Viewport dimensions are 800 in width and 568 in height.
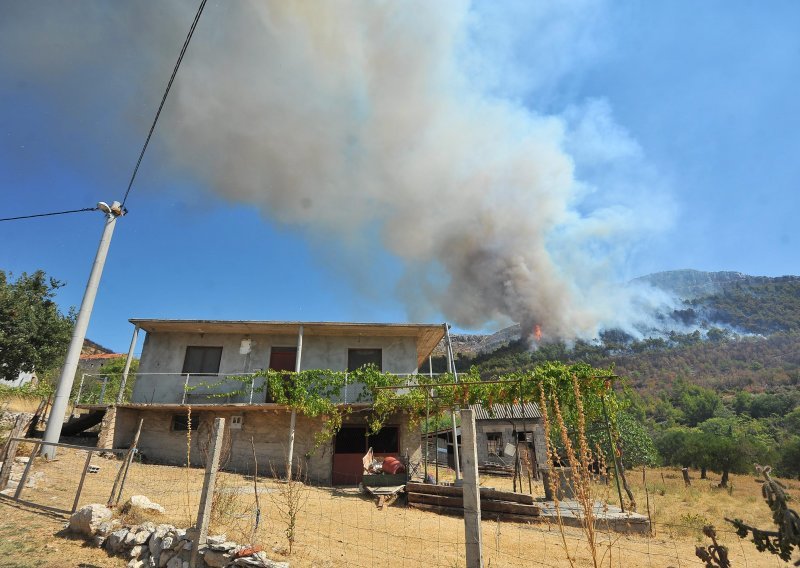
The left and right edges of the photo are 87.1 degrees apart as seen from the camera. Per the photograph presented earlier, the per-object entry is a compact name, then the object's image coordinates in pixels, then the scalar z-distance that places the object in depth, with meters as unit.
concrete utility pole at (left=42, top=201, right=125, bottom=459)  12.12
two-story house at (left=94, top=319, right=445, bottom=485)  15.20
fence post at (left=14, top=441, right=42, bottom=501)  8.18
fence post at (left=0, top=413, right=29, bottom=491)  8.80
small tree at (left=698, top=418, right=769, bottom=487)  23.05
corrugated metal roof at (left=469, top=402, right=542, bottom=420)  25.47
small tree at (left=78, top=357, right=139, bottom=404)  18.61
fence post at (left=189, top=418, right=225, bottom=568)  5.35
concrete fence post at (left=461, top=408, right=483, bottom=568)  3.84
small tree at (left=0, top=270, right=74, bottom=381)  20.20
